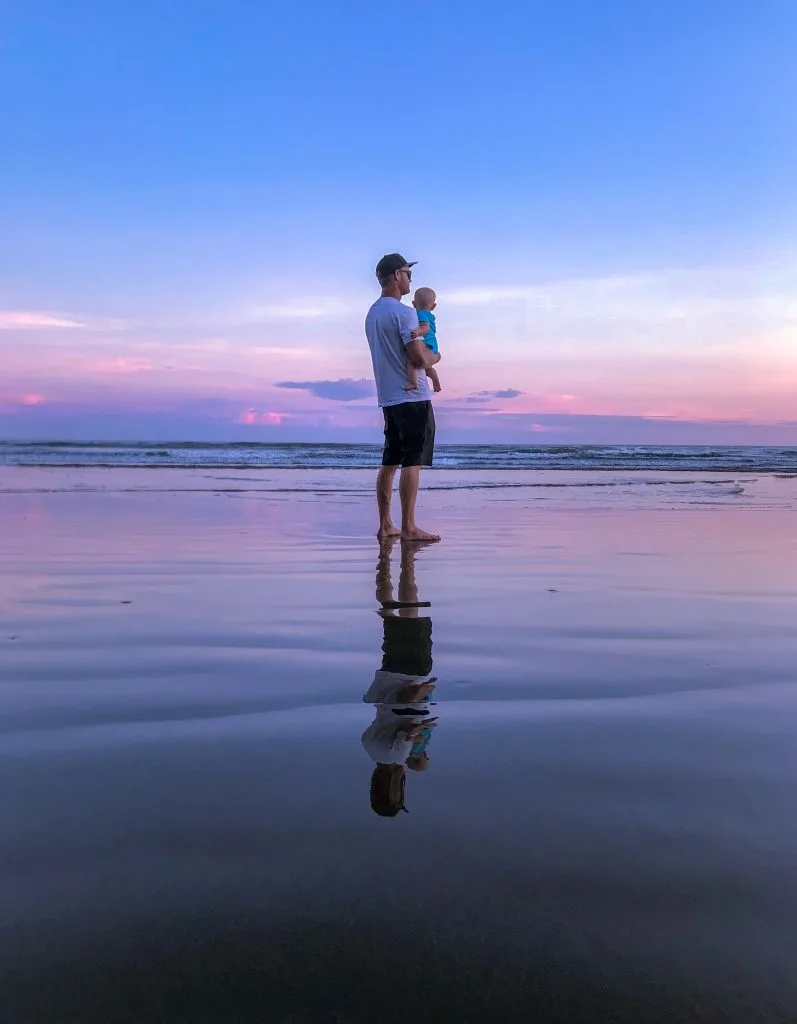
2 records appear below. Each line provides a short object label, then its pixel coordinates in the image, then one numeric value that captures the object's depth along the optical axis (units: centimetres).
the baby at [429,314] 643
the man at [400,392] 589
